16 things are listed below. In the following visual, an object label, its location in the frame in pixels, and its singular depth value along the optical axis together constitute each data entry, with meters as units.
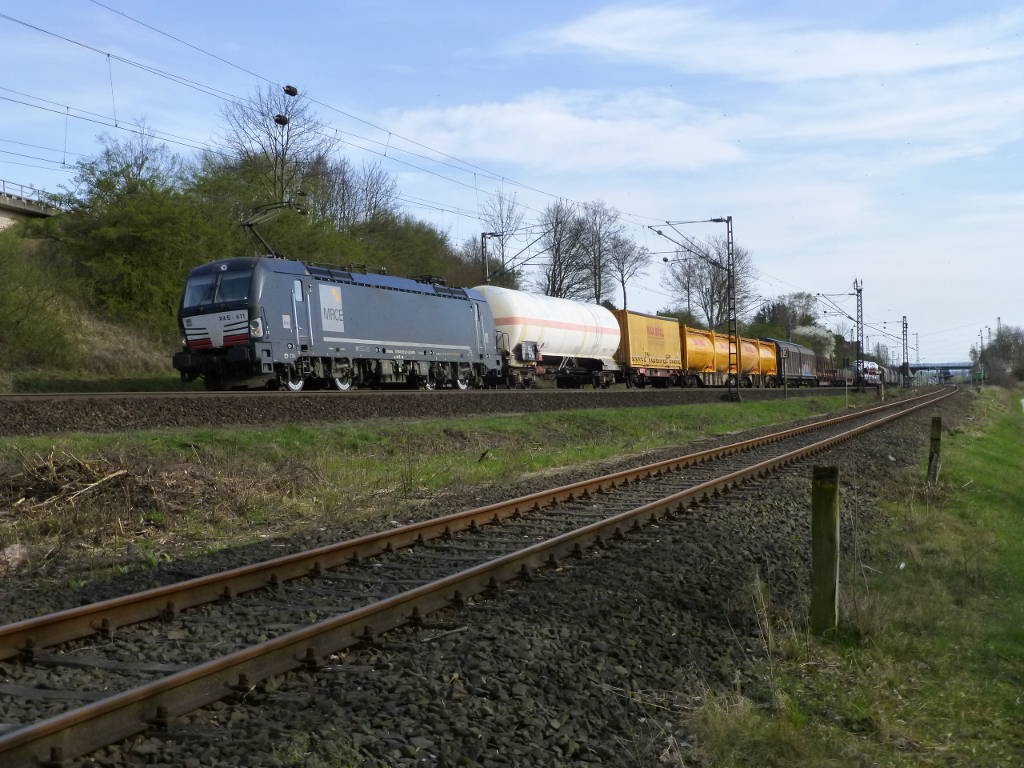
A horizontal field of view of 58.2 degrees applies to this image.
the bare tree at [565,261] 65.94
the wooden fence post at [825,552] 6.24
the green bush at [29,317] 25.92
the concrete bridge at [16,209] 44.50
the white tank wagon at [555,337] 29.94
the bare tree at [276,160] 40.25
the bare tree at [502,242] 59.75
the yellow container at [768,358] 52.91
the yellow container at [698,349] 42.88
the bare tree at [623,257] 71.50
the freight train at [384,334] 20.33
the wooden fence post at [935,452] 15.14
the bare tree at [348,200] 51.66
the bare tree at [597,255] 68.44
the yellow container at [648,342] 36.88
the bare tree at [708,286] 88.00
